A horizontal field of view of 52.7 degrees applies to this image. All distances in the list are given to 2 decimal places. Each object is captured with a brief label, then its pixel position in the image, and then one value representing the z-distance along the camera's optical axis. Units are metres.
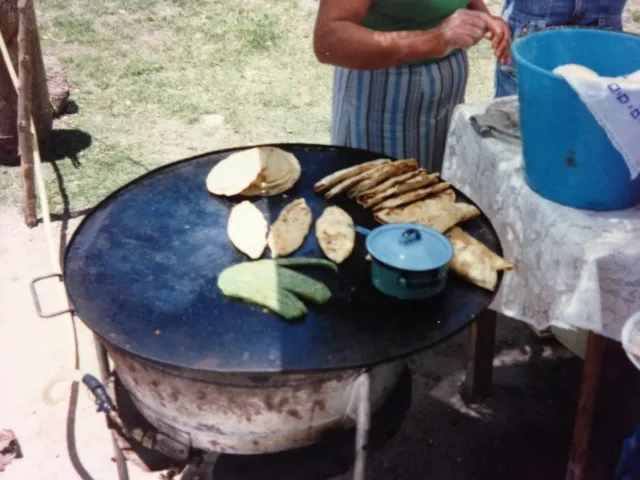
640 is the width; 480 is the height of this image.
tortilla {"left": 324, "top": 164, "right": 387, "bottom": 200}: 2.22
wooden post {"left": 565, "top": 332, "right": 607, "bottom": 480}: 2.08
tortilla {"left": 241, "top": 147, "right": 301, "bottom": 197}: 2.24
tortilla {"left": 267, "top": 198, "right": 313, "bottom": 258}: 1.97
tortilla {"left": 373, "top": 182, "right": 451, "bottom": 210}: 2.12
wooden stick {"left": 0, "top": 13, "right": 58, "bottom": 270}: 3.48
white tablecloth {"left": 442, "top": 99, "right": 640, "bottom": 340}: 1.83
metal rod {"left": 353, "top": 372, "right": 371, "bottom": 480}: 1.72
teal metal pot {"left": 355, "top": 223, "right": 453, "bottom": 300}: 1.70
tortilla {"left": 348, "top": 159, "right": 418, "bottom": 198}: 2.19
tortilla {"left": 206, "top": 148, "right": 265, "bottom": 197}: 2.23
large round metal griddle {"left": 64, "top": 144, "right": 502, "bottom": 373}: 1.60
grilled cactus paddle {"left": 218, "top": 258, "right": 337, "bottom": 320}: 1.72
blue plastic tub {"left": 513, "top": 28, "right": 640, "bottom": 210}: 1.79
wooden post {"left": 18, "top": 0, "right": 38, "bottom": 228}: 4.20
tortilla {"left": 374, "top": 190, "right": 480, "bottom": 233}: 2.03
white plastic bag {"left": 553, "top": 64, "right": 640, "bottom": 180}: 1.67
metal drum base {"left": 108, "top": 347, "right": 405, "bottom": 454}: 1.69
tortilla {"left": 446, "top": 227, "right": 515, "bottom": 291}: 1.81
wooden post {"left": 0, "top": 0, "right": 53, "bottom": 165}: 4.58
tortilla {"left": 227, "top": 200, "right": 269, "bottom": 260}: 1.96
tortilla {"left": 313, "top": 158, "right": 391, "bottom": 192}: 2.25
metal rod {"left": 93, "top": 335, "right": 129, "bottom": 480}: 2.15
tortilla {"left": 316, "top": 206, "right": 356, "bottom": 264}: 1.93
